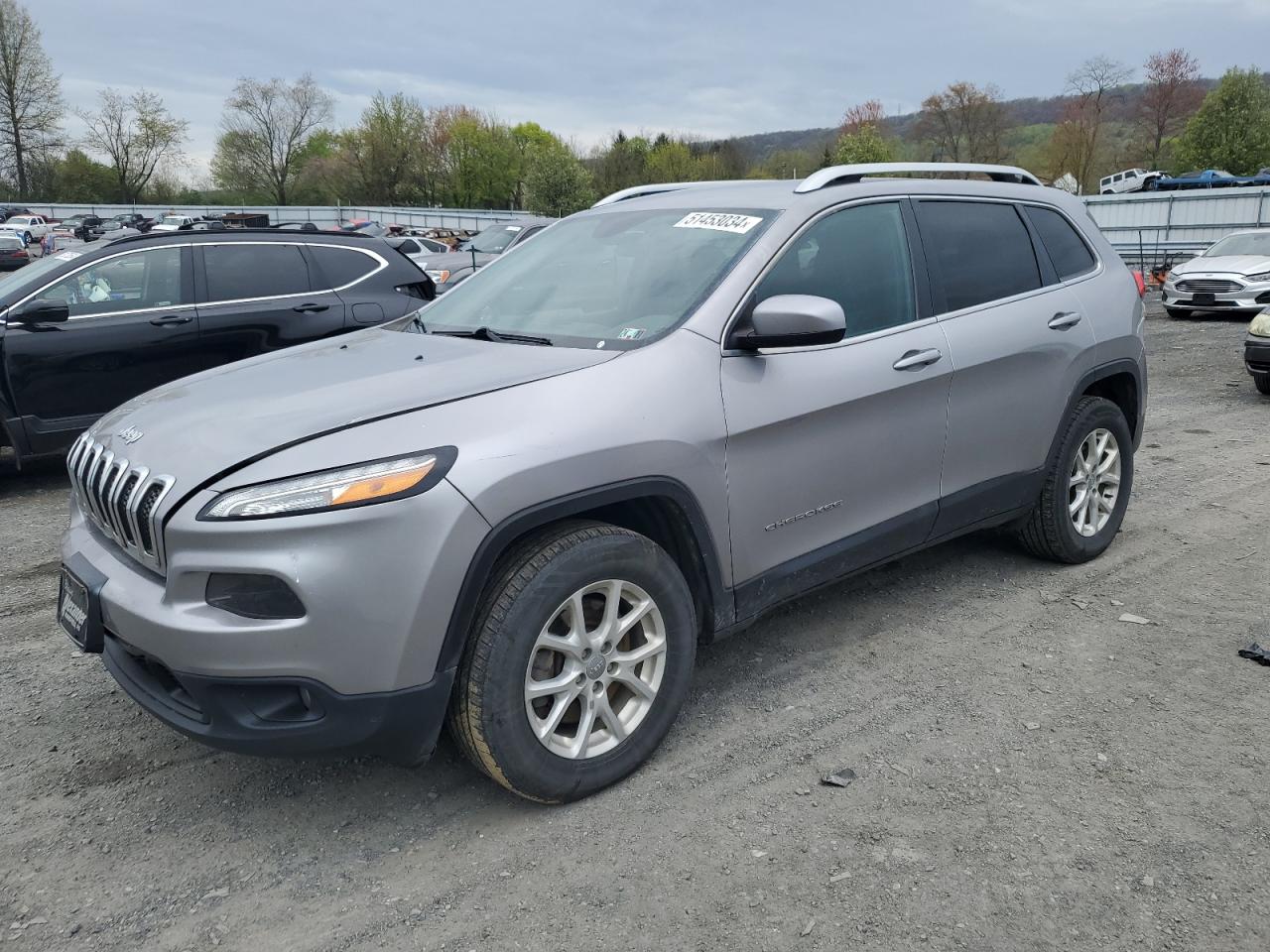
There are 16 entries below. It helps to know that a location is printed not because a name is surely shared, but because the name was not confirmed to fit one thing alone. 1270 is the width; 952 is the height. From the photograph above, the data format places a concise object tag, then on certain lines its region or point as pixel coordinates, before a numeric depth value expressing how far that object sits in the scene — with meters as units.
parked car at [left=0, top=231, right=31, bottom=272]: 26.25
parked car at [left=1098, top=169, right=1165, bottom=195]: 47.47
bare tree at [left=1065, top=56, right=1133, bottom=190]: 66.19
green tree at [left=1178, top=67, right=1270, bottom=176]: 59.75
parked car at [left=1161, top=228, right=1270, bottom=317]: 16.45
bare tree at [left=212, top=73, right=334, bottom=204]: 78.81
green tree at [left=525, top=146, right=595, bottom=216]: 60.47
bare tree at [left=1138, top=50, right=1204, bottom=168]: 73.25
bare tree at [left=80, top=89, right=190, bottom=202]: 70.75
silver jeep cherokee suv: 2.52
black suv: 6.68
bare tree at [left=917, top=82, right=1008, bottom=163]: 81.94
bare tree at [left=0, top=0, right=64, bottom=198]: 63.91
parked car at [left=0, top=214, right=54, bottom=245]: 40.66
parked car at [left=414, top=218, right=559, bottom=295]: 15.59
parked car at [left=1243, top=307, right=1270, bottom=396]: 9.48
